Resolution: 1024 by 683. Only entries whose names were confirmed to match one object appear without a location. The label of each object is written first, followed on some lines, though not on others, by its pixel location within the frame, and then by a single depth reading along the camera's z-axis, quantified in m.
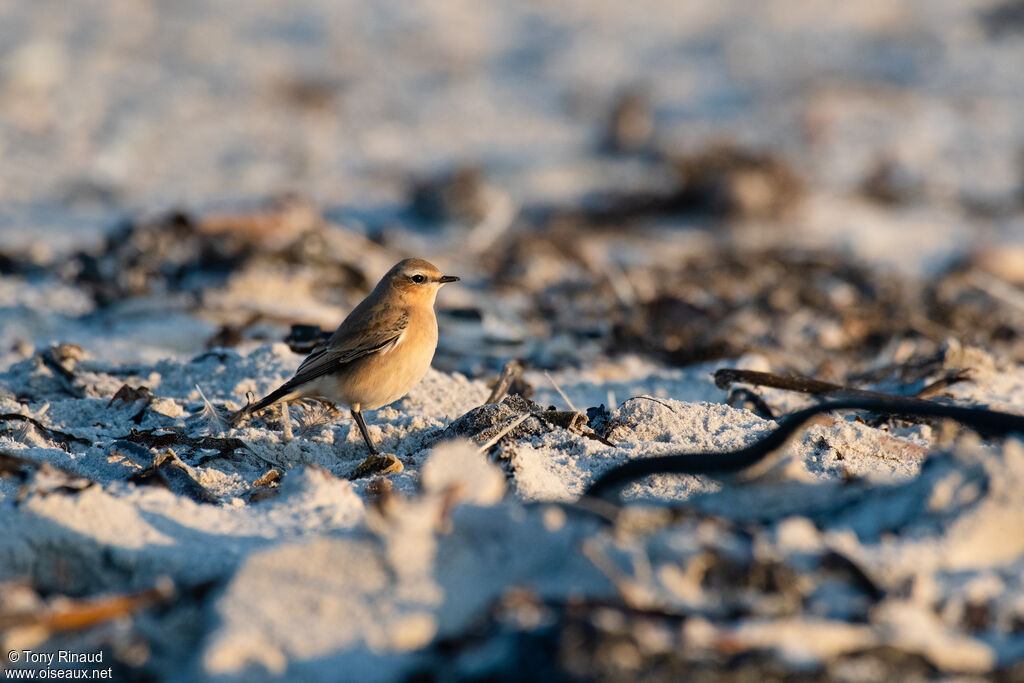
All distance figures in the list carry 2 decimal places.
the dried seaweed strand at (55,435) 8.20
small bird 9.19
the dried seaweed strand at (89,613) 4.57
